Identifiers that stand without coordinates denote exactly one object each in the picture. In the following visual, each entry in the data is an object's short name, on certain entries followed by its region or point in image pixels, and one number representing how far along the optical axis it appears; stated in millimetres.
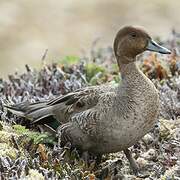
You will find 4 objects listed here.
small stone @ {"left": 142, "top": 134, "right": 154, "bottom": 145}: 13812
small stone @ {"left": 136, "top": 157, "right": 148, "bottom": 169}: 13147
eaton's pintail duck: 12367
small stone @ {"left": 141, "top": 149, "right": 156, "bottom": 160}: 13258
